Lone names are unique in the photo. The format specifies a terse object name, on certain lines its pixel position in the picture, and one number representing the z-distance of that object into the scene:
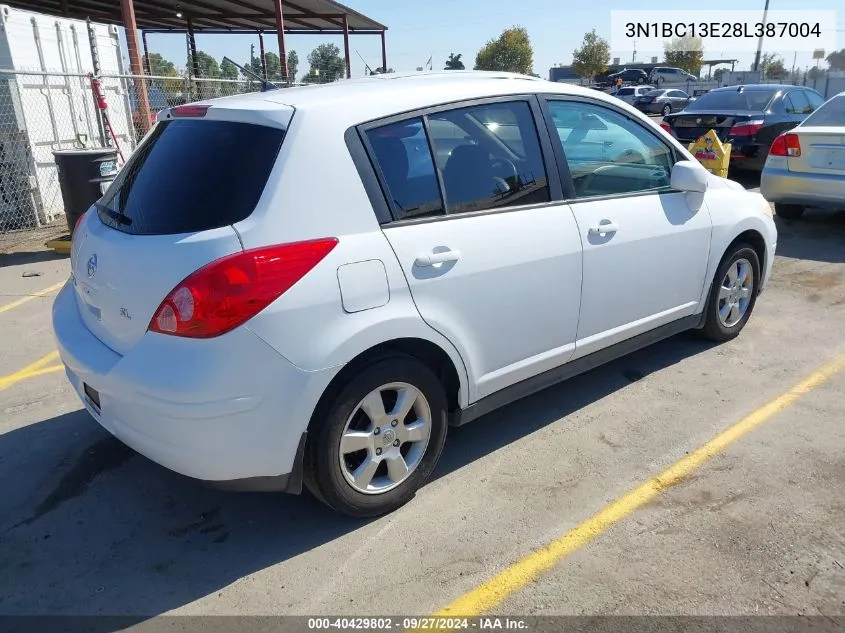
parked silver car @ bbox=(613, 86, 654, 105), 36.28
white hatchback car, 2.38
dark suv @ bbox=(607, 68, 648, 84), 52.26
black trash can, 7.20
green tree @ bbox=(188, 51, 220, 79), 55.91
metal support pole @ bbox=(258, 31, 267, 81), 27.00
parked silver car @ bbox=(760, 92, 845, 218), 7.16
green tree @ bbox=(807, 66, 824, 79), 45.77
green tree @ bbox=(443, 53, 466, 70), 67.31
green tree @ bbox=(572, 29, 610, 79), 64.12
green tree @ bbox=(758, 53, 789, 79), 65.26
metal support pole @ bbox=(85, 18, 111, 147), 8.88
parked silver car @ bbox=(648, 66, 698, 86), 52.83
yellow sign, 9.12
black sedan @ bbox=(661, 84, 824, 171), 10.47
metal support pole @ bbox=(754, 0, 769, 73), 44.50
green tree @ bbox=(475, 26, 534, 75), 65.71
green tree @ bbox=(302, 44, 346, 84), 72.56
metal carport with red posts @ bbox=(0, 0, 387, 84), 19.89
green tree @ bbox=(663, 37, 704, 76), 64.88
